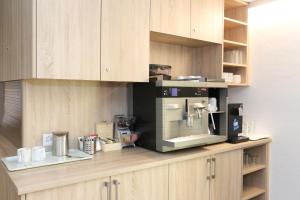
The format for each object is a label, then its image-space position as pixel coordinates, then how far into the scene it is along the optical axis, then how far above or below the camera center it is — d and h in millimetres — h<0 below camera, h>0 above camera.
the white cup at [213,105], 2367 -90
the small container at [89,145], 1917 -367
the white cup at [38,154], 1668 -378
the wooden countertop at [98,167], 1334 -437
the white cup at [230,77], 2703 +179
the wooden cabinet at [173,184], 1467 -585
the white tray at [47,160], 1542 -419
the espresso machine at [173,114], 1918 -150
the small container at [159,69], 2191 +215
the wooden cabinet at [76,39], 1531 +355
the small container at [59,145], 1802 -345
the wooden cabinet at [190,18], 2055 +644
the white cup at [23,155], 1618 -374
